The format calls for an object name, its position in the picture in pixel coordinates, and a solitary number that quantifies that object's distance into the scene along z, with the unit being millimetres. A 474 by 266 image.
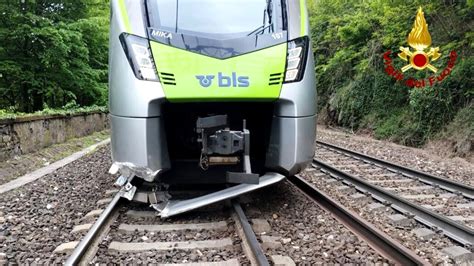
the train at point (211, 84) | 3863
